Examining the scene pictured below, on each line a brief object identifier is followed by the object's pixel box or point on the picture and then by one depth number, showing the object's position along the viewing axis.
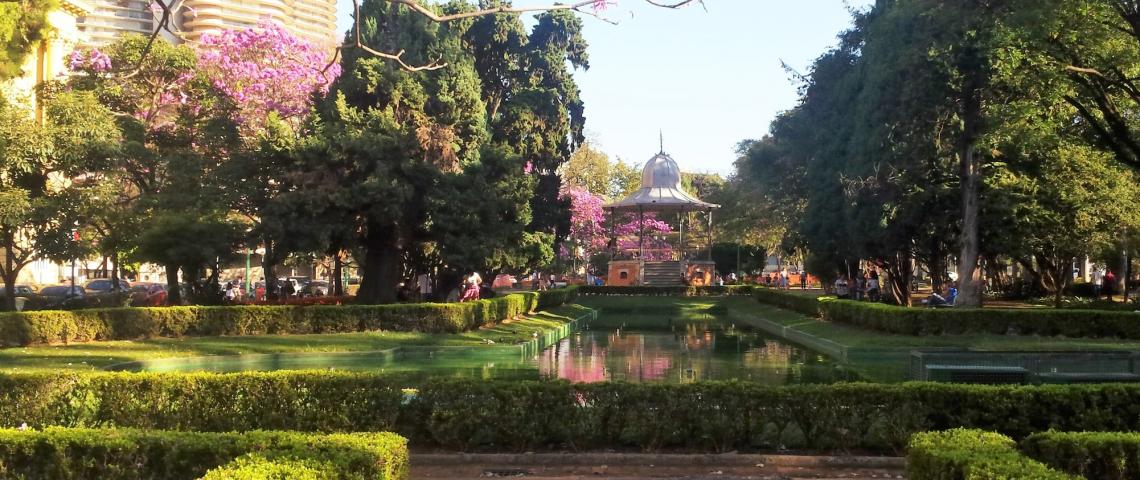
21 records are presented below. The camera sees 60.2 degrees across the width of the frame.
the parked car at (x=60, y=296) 31.33
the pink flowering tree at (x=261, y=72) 33.12
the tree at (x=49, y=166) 24.36
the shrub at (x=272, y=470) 6.25
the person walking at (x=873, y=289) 35.16
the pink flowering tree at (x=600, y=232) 57.16
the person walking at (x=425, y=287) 33.41
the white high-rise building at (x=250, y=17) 96.00
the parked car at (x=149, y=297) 34.56
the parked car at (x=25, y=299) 31.08
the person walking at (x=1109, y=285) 37.47
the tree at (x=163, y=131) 27.47
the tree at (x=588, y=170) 61.97
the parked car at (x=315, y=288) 48.04
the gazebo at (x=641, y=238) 51.50
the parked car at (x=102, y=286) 45.53
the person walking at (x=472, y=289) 30.38
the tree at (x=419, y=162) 26.59
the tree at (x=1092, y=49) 18.66
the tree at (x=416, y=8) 8.30
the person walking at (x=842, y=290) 37.22
